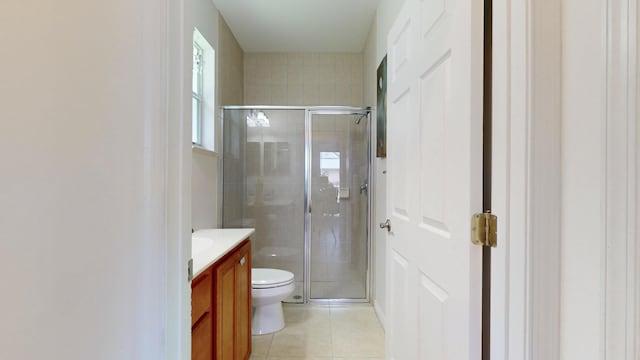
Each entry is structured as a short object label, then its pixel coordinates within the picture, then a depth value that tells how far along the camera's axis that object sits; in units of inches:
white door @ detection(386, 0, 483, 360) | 33.8
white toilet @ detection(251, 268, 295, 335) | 94.0
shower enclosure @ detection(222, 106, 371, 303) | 133.0
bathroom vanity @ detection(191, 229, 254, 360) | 47.1
